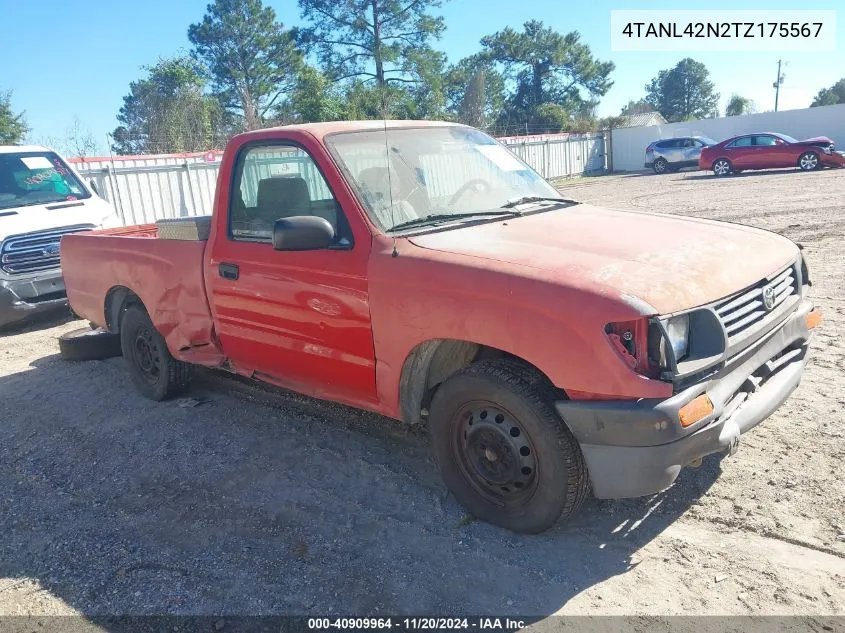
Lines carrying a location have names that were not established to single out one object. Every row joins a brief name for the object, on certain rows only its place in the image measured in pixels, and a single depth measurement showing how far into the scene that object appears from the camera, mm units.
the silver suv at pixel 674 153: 29453
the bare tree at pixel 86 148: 21266
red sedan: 22859
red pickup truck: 2820
